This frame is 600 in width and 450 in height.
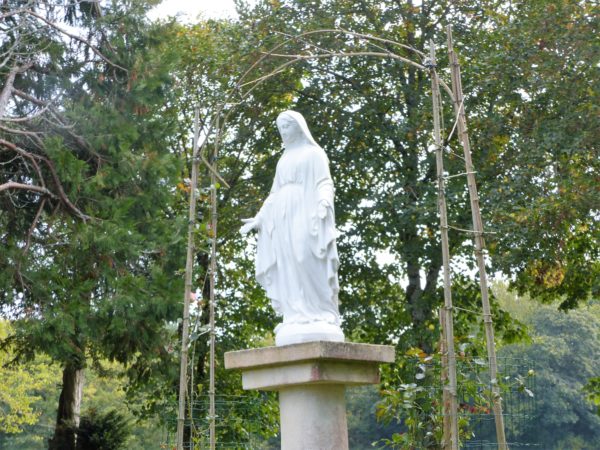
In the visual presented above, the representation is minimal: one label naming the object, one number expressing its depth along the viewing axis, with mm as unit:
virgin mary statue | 5516
